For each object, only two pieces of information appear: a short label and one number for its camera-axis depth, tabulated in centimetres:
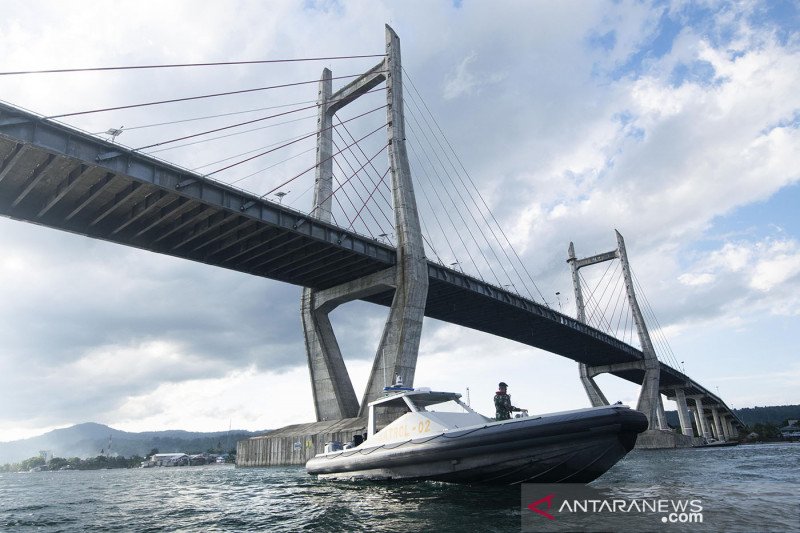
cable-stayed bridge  2248
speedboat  1155
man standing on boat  1405
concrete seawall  3403
